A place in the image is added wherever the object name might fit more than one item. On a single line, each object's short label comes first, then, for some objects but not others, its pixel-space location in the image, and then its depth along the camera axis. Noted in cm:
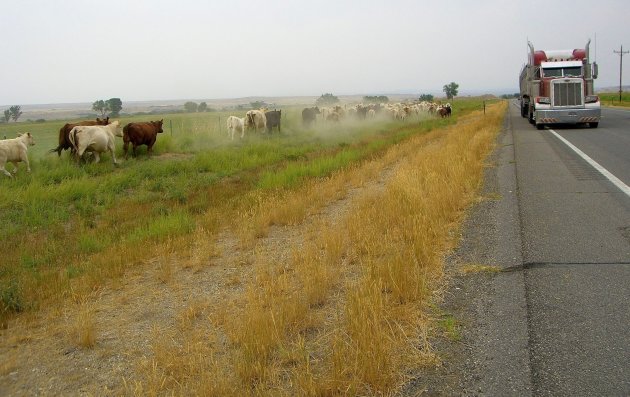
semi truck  2361
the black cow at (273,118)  3120
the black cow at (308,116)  3718
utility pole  7556
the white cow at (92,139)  1712
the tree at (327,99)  7991
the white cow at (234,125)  2742
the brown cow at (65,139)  1850
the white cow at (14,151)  1529
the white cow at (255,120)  2920
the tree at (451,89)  15000
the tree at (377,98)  8224
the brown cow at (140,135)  1980
